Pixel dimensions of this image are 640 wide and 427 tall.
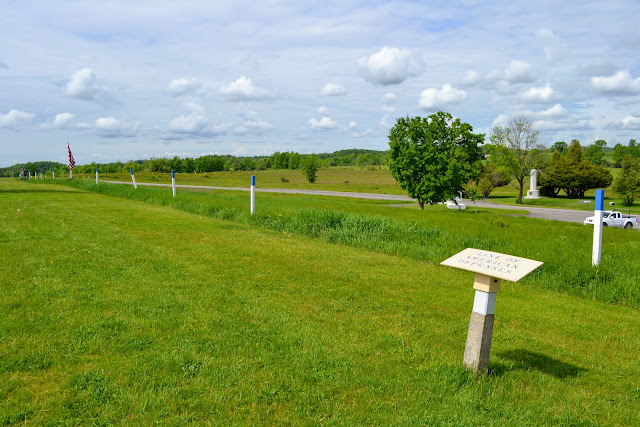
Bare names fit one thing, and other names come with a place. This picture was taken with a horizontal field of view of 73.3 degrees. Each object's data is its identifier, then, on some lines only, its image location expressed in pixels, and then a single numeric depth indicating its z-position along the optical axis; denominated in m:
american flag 43.62
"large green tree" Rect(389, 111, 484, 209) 32.69
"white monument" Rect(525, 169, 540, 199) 56.47
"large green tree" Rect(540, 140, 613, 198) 59.28
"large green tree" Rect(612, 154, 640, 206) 47.78
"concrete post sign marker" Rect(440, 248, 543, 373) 3.97
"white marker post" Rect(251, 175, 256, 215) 17.29
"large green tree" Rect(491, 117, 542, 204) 55.34
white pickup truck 29.27
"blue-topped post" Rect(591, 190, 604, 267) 8.42
